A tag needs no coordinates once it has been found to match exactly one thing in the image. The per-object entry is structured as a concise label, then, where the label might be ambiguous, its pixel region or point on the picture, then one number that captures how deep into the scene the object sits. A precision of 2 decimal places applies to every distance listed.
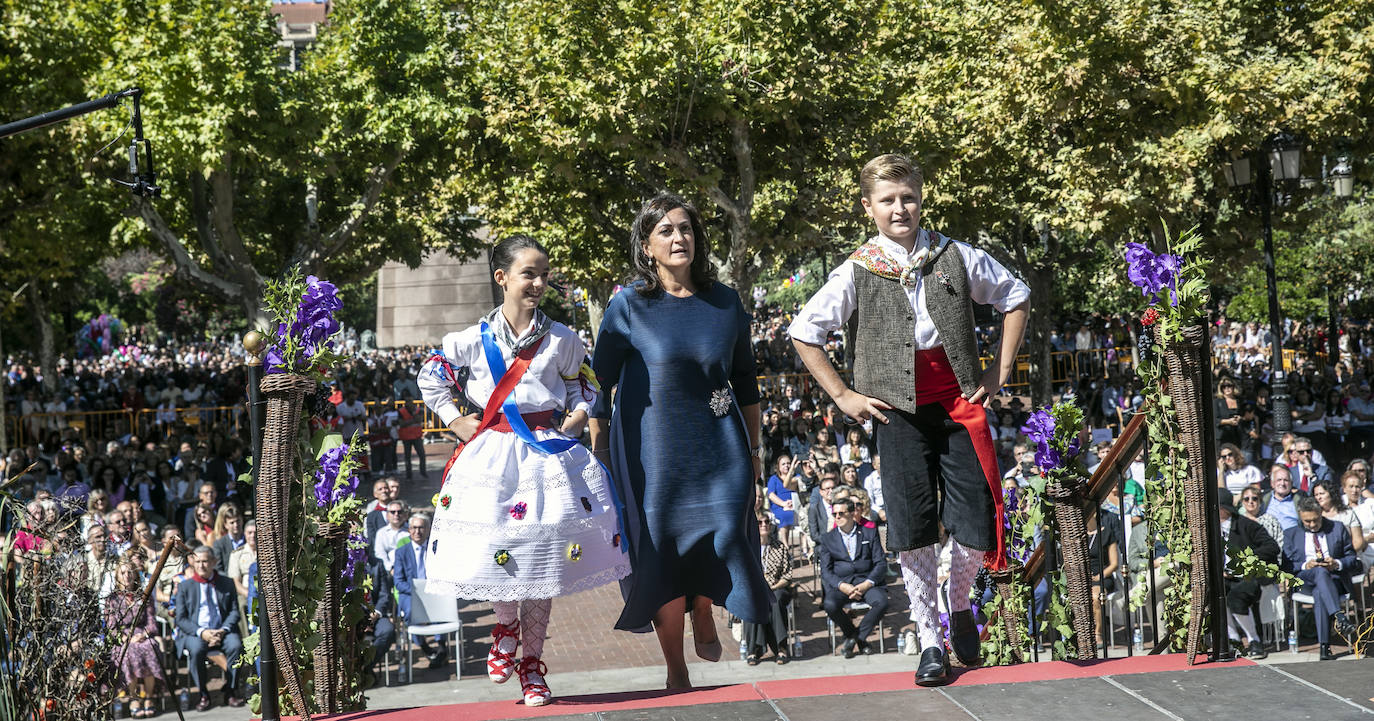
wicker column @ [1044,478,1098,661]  5.27
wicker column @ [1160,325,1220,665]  4.79
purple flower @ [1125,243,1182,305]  4.77
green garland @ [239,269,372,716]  4.63
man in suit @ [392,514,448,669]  11.62
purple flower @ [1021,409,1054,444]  5.23
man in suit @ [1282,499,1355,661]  10.38
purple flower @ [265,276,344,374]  4.57
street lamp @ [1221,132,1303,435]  15.33
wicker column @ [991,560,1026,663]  5.93
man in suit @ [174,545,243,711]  10.88
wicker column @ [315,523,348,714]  4.84
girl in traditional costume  4.66
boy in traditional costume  4.68
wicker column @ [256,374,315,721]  4.47
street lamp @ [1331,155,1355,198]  17.86
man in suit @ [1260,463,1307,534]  11.38
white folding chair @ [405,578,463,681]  11.35
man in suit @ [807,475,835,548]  12.15
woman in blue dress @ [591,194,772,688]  4.78
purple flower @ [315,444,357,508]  4.96
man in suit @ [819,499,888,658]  11.51
